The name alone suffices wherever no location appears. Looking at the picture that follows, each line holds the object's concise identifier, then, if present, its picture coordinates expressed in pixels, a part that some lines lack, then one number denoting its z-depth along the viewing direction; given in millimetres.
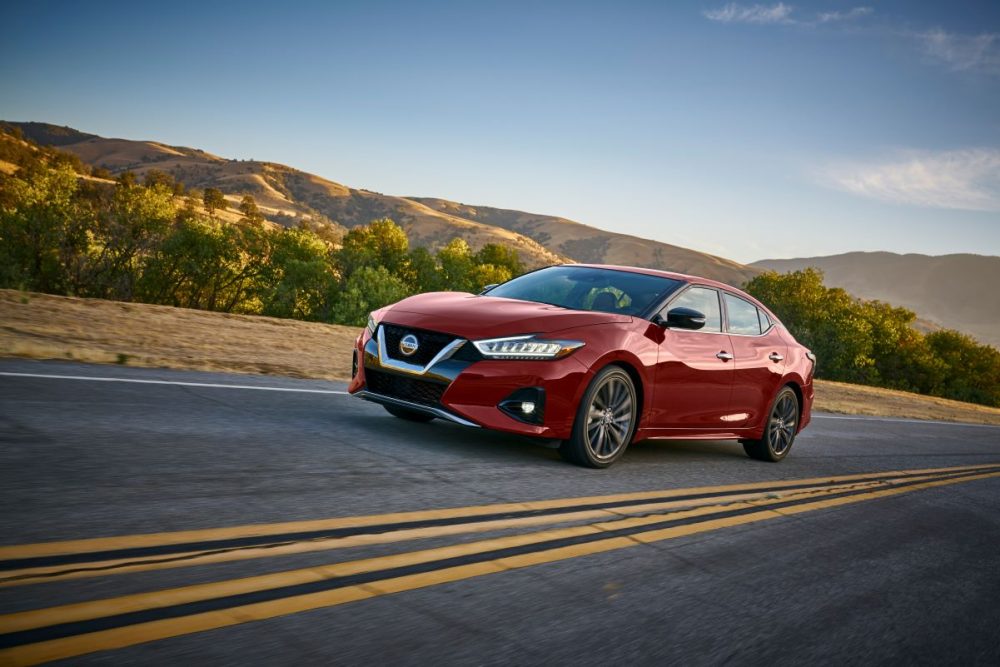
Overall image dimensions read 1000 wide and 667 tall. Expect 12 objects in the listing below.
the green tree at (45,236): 46250
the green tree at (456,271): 76812
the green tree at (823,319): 71062
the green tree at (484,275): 76750
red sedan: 6012
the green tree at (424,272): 76750
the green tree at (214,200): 102175
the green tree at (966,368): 74125
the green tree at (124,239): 47562
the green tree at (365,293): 56312
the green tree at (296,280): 58750
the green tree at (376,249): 68500
